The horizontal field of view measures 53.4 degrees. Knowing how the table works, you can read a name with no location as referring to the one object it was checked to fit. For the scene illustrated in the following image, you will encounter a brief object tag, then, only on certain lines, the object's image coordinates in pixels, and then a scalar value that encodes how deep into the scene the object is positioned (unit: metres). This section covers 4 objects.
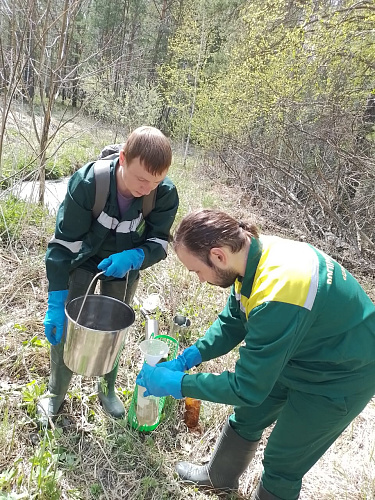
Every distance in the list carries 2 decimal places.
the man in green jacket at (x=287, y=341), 1.24
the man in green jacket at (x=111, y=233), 1.62
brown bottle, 2.33
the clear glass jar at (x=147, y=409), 2.09
